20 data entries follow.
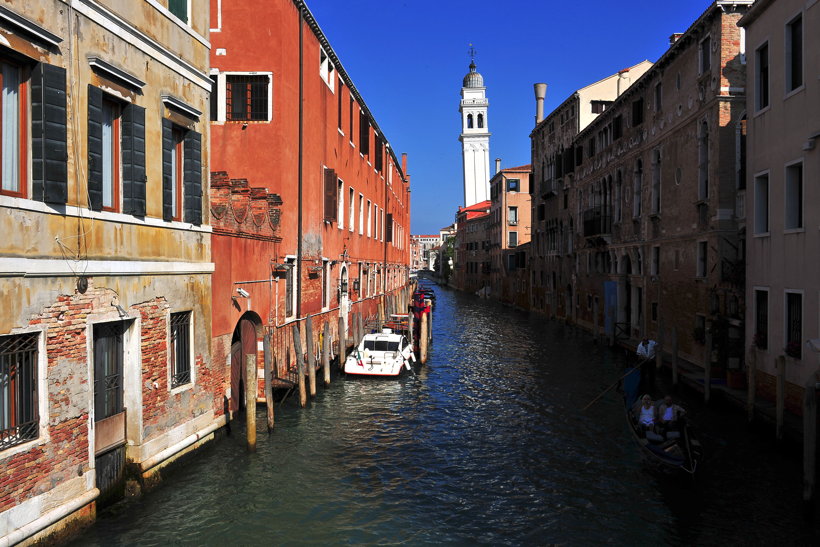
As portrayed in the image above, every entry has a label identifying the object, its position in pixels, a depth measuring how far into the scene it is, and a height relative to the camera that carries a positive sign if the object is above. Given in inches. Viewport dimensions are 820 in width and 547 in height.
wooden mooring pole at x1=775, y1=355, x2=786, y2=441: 427.2 -85.4
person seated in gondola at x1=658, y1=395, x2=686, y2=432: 422.9 -102.4
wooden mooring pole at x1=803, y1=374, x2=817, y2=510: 323.0 -89.8
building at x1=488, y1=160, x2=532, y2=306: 2105.9 +168.0
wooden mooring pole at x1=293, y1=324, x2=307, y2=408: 542.3 -85.4
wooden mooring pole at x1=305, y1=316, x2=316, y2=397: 588.6 -86.8
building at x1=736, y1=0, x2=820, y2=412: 434.9 +57.8
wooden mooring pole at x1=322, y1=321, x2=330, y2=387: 657.4 -93.9
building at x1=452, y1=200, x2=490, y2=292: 2613.2 +82.7
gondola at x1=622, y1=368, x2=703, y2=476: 382.7 -117.9
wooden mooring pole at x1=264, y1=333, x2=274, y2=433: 473.1 -91.1
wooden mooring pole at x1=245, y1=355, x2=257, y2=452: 417.7 -89.3
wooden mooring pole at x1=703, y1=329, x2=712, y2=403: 559.5 -99.6
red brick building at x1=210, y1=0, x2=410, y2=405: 473.7 +91.4
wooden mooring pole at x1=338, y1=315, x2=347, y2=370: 738.6 -93.3
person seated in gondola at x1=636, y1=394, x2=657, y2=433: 441.6 -107.4
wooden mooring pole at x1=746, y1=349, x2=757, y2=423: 478.9 -95.0
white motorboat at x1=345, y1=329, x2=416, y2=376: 705.0 -103.3
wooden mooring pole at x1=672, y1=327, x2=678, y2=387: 630.5 -93.4
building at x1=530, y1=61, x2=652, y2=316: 1294.3 +203.2
